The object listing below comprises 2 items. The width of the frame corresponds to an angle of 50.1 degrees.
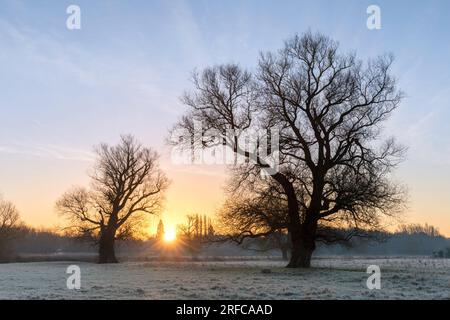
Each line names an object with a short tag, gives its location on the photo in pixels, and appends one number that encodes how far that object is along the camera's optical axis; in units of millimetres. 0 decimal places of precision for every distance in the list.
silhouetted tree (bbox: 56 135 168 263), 50231
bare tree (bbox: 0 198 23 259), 78750
